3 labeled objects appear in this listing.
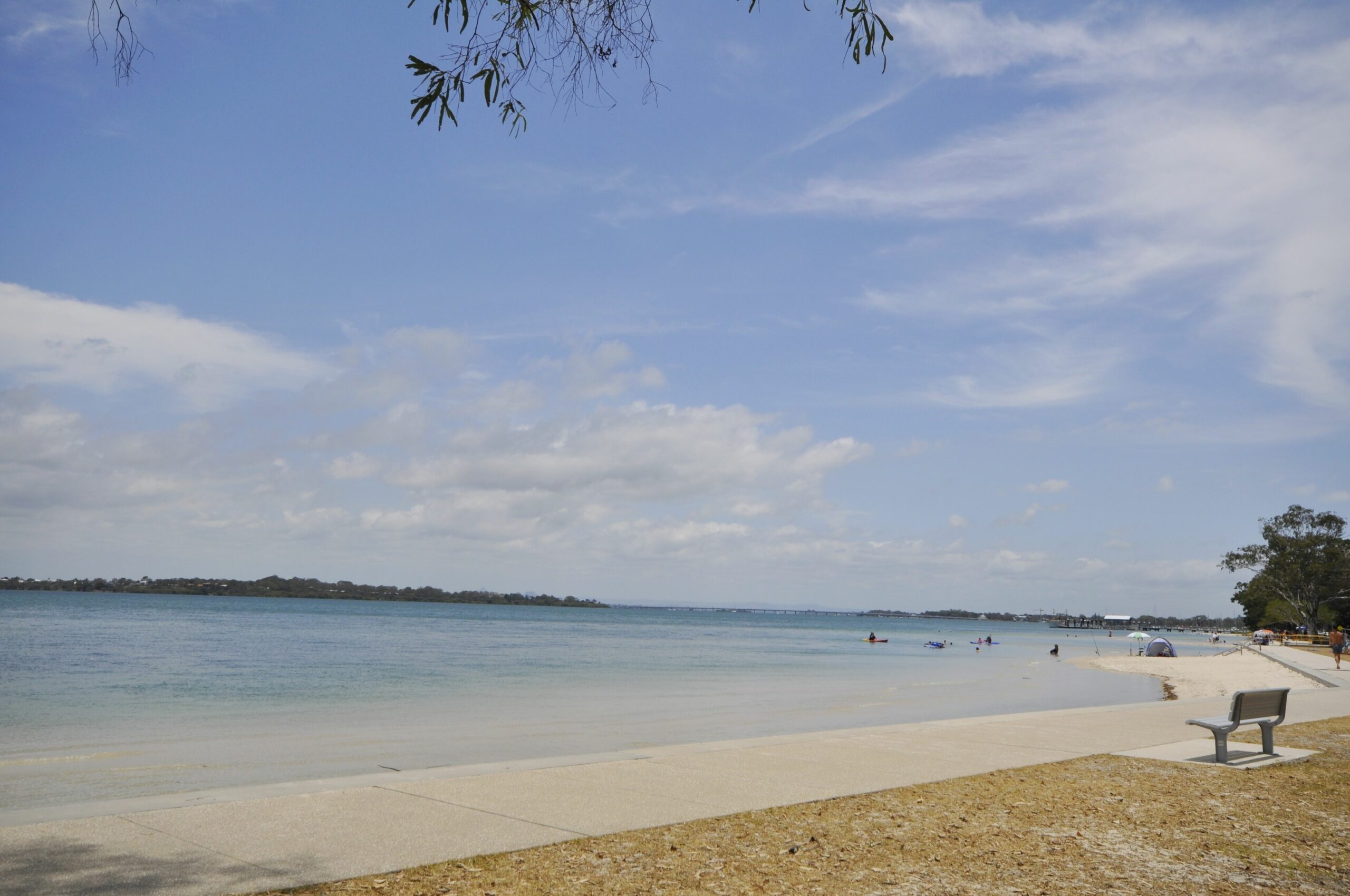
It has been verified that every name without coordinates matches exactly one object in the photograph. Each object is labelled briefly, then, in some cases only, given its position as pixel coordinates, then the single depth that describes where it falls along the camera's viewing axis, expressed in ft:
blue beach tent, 208.03
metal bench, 35.06
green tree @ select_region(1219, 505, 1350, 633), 295.28
